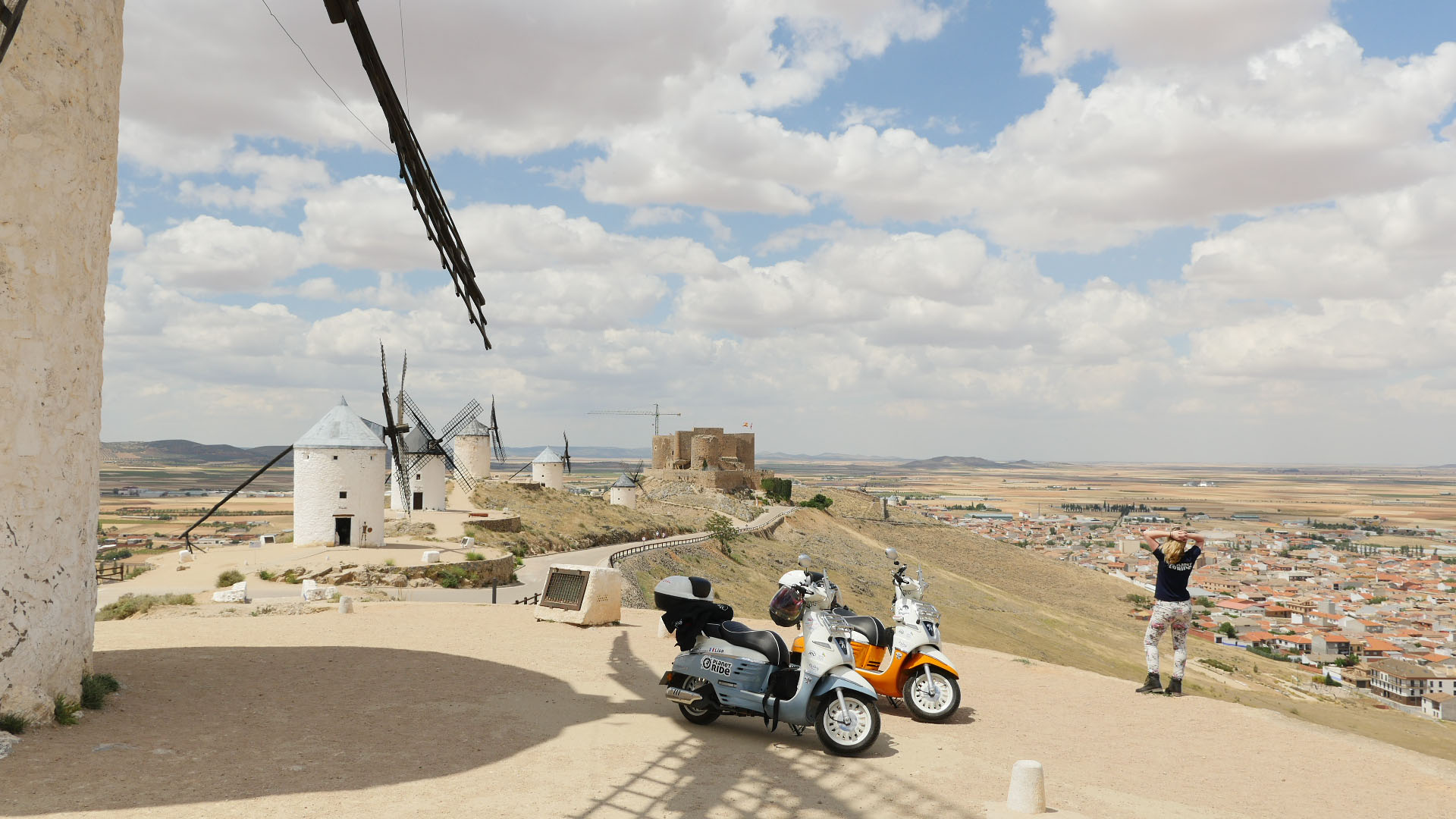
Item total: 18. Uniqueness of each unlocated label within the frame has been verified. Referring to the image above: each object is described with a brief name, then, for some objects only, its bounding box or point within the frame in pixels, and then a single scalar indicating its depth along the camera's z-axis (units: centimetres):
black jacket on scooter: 920
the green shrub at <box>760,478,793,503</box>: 8856
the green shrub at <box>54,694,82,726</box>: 788
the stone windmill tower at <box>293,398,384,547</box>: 3403
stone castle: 8638
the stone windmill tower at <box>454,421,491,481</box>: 6556
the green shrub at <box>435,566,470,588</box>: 2975
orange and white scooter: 1002
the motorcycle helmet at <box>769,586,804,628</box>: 884
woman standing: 1184
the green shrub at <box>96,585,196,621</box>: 1714
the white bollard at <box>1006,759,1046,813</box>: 674
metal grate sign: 1666
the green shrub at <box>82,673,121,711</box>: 845
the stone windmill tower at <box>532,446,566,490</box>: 7175
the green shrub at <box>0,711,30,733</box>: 738
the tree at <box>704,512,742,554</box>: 5150
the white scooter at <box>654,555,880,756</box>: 838
